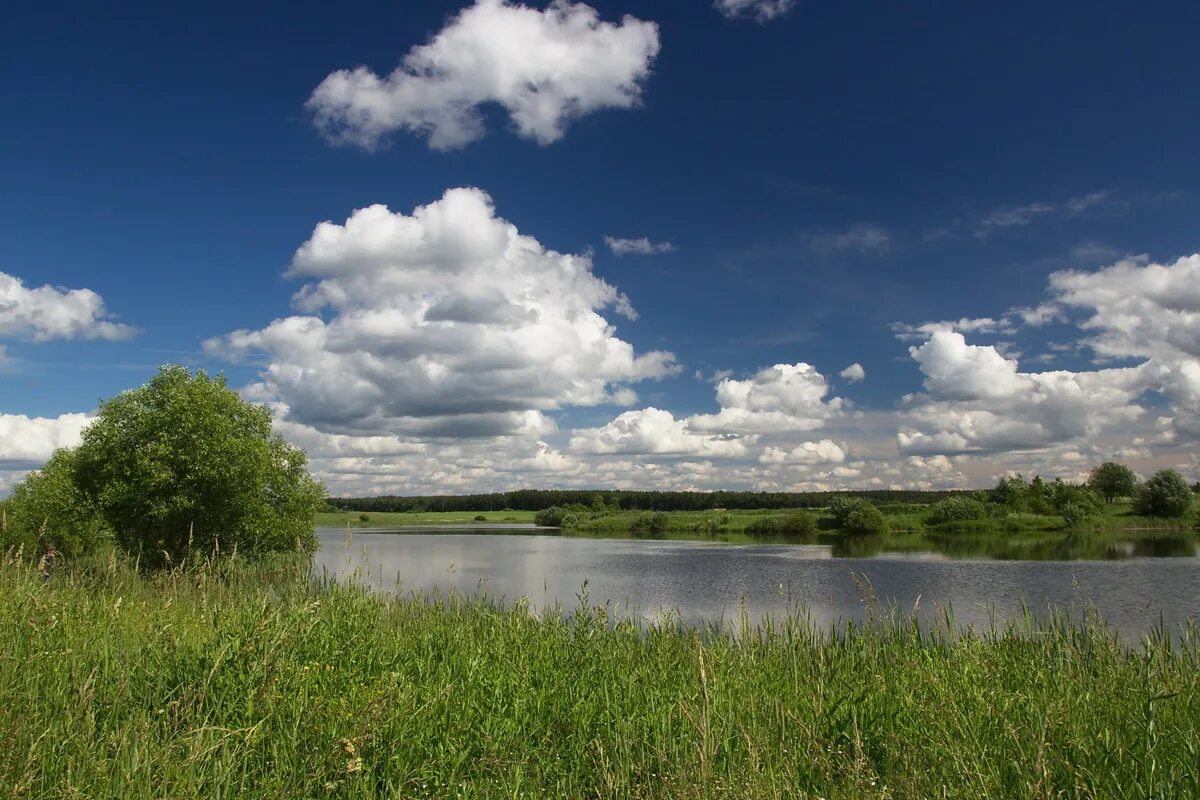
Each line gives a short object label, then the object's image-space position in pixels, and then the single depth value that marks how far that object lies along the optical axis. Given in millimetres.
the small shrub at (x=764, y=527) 86875
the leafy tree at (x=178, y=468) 25953
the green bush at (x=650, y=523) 97062
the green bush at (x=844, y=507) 81438
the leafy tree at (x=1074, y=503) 80625
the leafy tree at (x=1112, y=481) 100938
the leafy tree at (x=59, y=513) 27875
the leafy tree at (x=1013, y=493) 85788
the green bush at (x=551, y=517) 120625
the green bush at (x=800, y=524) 84062
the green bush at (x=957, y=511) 82000
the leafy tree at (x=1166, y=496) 80688
